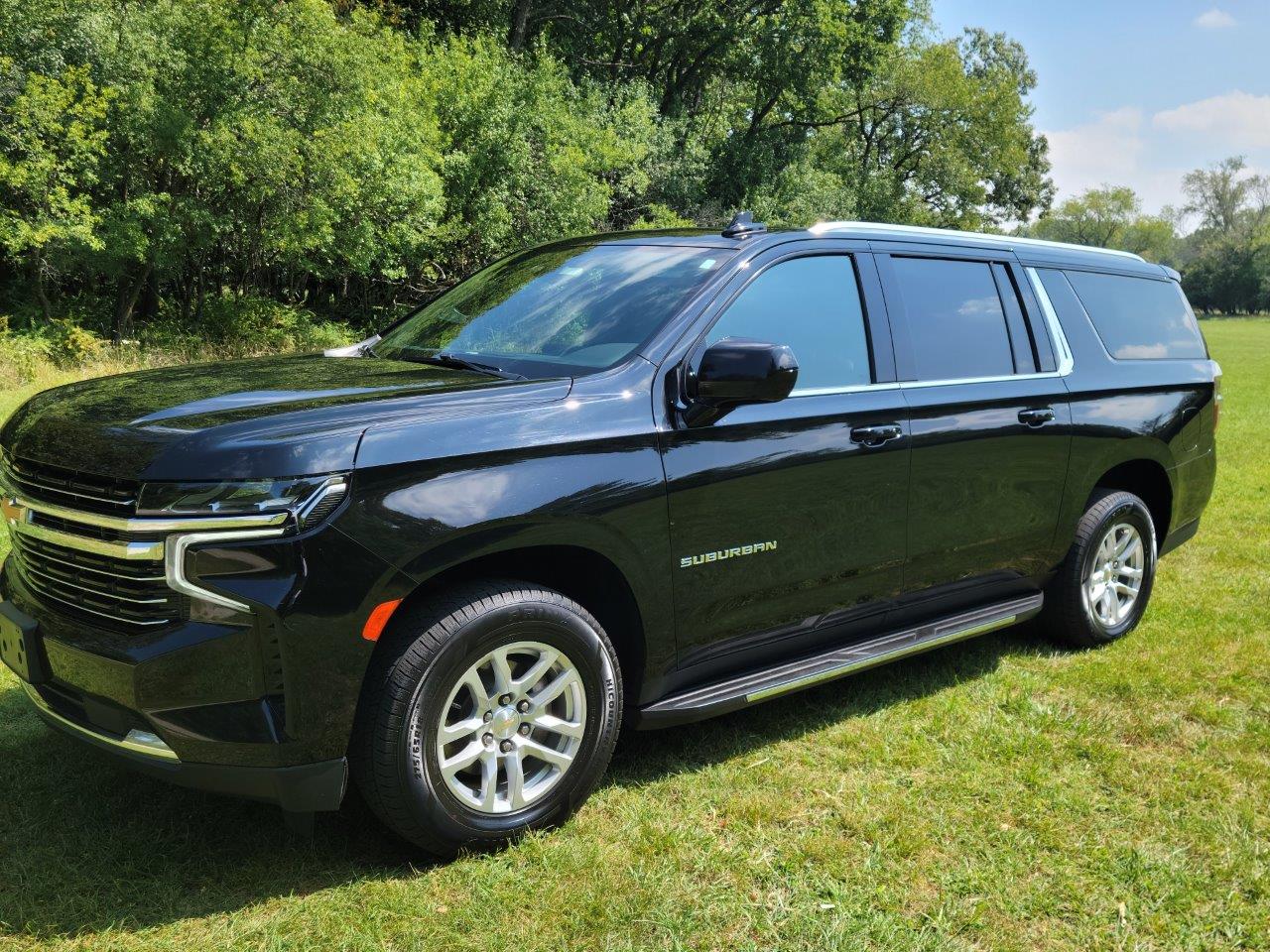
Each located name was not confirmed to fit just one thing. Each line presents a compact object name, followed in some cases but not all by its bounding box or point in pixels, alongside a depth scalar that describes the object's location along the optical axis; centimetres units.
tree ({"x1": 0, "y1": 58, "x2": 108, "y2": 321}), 1861
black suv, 255
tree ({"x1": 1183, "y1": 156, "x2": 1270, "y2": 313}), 8925
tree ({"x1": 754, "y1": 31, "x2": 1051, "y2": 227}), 4428
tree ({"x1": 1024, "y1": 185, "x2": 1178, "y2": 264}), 11144
